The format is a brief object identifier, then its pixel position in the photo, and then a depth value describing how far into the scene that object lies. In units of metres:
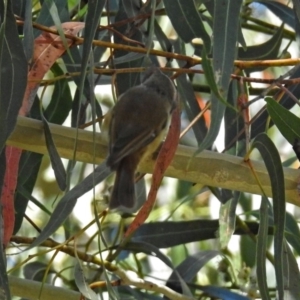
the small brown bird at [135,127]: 8.14
